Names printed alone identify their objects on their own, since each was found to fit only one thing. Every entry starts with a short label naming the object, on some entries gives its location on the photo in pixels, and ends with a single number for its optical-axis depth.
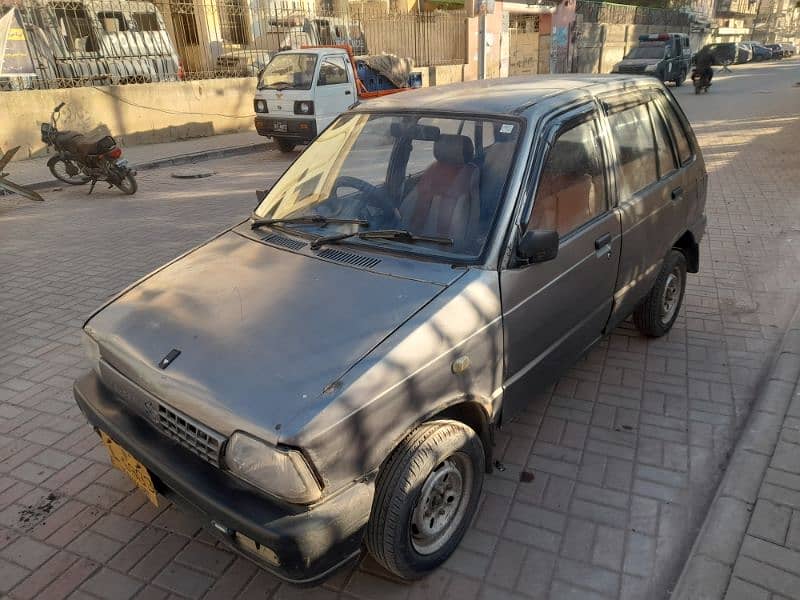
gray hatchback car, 1.97
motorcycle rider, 22.02
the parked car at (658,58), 23.95
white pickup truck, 11.81
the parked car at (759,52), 44.51
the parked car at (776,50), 46.94
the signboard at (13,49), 10.57
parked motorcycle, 9.11
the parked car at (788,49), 49.75
